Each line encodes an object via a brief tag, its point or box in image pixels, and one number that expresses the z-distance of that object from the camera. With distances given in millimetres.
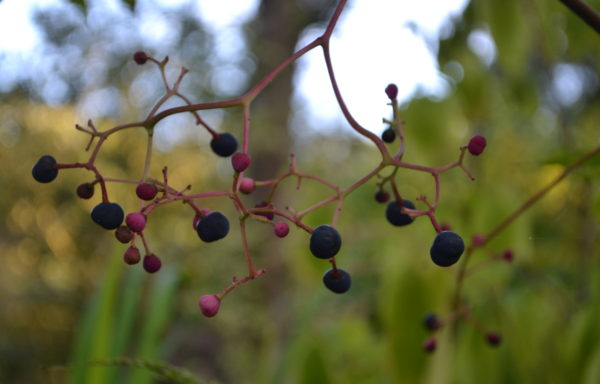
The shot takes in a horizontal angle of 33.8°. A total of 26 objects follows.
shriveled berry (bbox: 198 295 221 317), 219
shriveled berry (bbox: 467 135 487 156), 229
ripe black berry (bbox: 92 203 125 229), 222
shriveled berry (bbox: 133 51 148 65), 256
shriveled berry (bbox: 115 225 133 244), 223
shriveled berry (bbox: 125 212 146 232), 223
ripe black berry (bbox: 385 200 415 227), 245
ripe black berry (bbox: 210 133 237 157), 255
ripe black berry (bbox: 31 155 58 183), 230
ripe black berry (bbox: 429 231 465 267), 212
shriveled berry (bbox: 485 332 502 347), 312
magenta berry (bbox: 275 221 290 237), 228
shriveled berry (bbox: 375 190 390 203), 261
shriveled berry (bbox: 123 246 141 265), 227
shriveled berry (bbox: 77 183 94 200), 233
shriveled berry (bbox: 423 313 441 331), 304
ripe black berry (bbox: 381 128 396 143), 249
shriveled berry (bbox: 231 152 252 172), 223
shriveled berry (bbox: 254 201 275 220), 240
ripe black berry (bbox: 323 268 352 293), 229
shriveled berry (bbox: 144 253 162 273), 238
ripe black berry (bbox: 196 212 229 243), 221
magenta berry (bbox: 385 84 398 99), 240
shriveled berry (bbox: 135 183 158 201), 226
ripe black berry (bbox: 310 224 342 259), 213
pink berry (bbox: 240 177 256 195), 241
